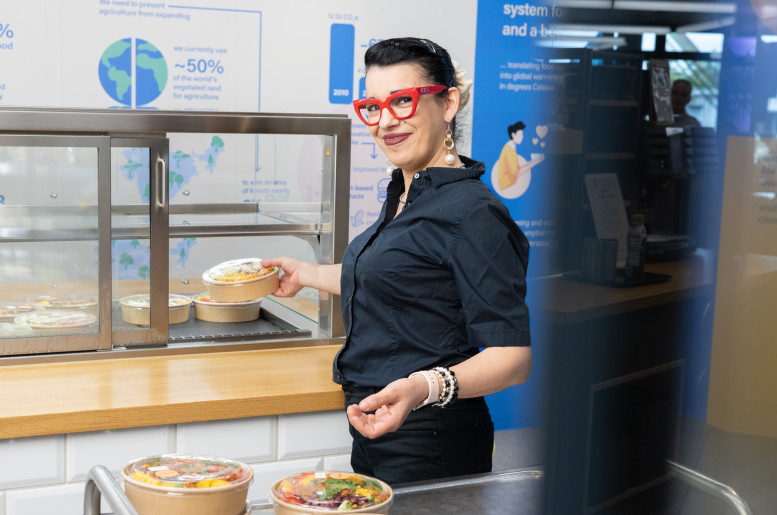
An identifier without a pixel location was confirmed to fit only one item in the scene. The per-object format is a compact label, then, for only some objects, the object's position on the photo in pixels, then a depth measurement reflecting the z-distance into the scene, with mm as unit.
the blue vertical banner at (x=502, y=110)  3590
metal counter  1234
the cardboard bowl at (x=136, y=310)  2541
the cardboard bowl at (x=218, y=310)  2817
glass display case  2350
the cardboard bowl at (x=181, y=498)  1106
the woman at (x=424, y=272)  1623
